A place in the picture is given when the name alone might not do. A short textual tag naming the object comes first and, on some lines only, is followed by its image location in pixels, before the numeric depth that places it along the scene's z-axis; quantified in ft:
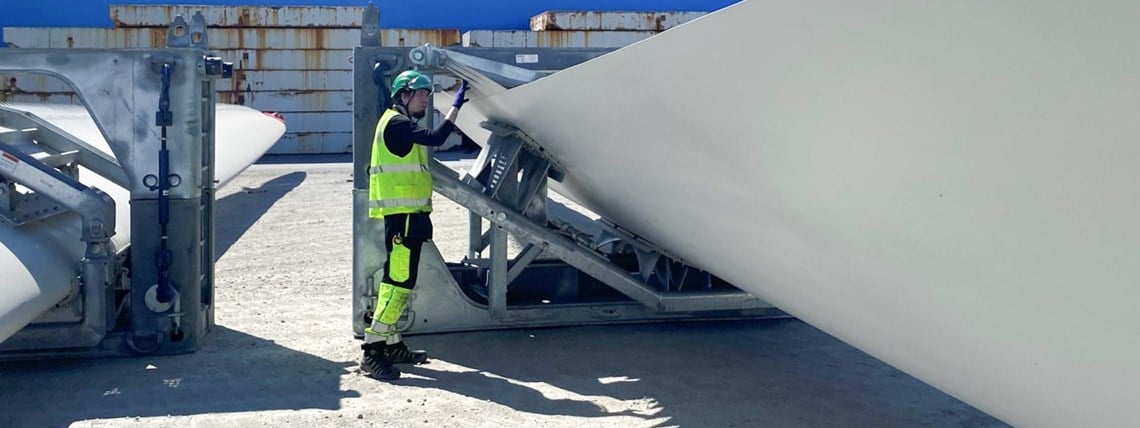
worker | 16.52
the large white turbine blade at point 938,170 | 6.84
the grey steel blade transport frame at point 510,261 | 17.51
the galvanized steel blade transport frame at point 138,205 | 16.62
